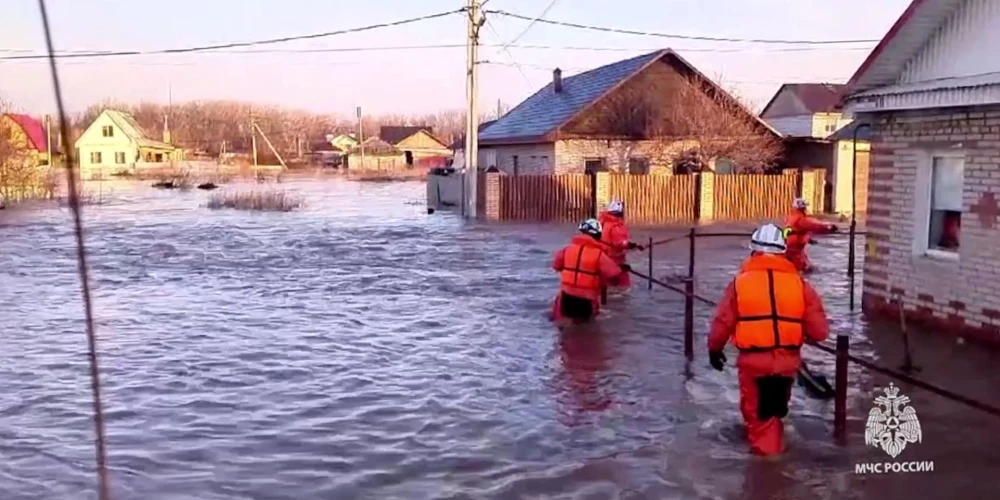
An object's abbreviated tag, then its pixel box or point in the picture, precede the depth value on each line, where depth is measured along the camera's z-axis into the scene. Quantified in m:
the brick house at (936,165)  10.07
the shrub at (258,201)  37.09
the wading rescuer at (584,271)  10.95
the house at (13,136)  34.91
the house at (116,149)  85.54
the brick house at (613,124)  33.00
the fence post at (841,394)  6.50
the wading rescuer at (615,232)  13.73
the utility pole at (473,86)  29.72
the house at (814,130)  33.00
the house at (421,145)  102.06
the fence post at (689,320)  9.10
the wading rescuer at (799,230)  13.91
